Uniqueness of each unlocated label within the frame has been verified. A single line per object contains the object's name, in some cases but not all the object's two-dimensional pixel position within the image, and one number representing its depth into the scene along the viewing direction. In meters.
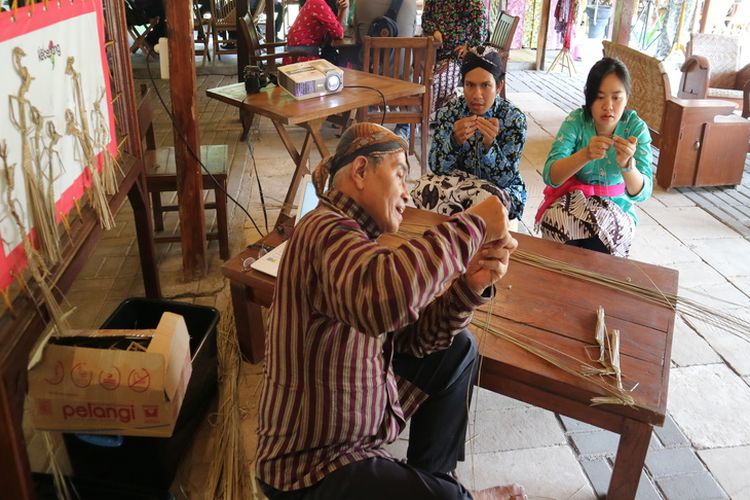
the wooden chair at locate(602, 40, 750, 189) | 4.02
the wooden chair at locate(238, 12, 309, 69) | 4.59
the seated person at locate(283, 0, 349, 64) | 4.73
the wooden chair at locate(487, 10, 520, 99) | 5.05
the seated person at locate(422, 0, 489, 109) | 4.96
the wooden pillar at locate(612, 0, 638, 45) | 6.23
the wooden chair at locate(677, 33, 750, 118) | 5.09
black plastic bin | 1.71
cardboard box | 1.44
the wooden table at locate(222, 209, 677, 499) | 1.59
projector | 3.14
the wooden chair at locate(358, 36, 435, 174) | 3.89
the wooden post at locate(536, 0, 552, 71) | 7.55
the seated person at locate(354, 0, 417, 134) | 4.81
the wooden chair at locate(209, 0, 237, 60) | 7.08
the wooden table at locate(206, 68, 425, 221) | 2.99
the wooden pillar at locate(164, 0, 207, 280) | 2.69
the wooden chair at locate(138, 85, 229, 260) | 2.99
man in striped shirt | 1.13
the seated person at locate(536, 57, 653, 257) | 2.41
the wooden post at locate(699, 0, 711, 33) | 7.07
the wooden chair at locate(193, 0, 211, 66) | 7.30
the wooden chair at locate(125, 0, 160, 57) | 6.90
